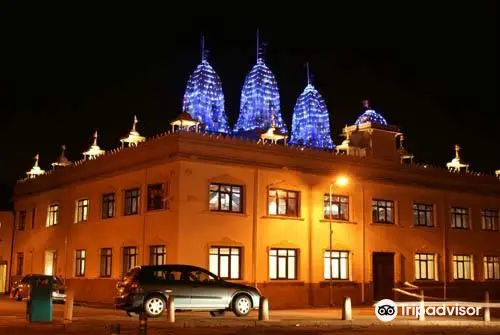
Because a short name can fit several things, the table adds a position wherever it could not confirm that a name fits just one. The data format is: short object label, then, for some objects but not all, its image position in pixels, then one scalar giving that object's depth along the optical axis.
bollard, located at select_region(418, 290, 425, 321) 24.42
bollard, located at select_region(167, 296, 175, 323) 21.95
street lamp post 34.12
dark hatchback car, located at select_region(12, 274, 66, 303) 32.09
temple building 31.20
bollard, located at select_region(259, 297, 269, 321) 23.56
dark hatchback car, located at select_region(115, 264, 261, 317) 23.94
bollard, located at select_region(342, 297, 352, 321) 24.11
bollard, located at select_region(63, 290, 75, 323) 21.69
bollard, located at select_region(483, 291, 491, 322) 25.02
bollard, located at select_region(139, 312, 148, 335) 12.70
